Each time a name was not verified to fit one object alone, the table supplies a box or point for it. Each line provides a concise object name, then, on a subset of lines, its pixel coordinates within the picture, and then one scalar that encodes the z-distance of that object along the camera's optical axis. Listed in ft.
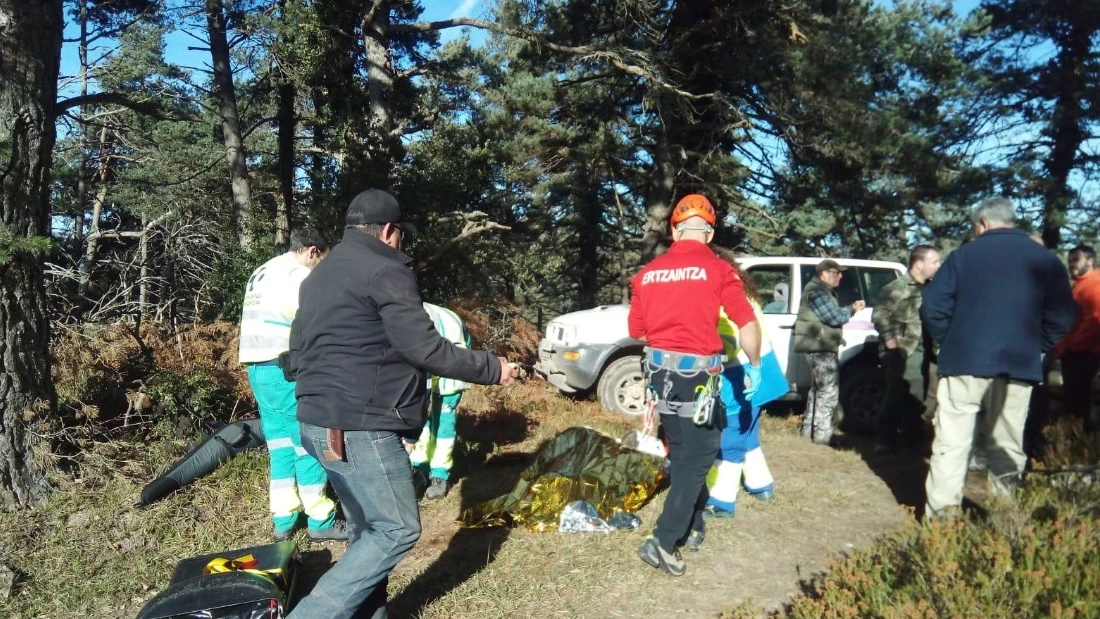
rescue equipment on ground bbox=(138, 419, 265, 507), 15.72
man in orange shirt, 18.92
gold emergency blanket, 15.88
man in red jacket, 12.46
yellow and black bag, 10.05
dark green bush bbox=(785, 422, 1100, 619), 8.26
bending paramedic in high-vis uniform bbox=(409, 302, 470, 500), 17.33
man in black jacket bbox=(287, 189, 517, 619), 9.41
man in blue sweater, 13.19
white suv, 25.16
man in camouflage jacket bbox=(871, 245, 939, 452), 20.63
